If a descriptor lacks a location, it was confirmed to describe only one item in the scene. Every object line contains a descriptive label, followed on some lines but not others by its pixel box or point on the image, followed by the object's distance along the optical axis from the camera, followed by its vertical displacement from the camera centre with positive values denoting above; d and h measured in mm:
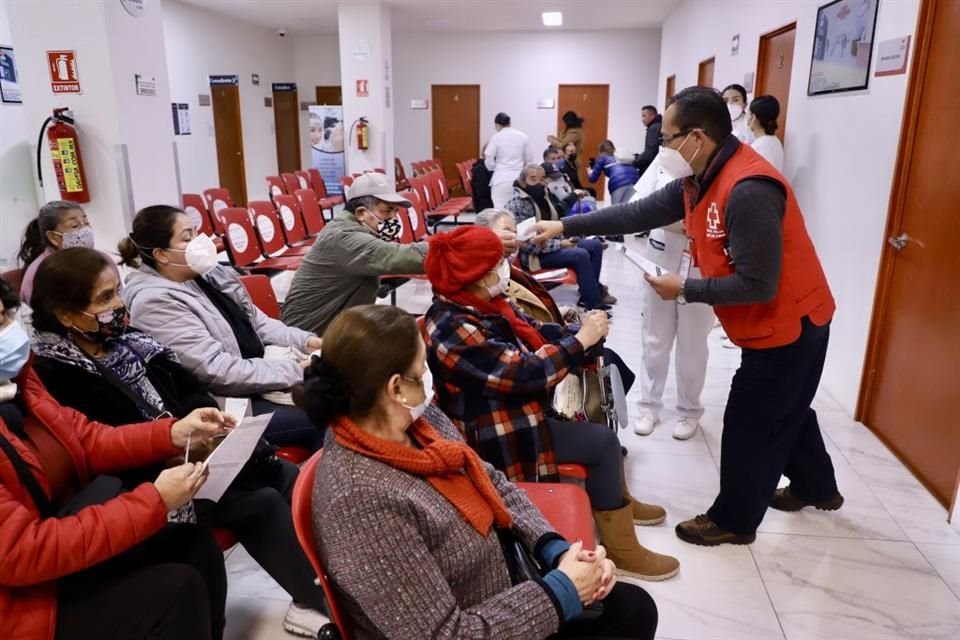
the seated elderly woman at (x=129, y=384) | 1687 -637
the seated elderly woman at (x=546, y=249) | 4691 -755
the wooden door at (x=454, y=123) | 12883 +236
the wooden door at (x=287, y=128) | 12797 +121
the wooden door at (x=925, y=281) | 2646 -581
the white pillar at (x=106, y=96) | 3393 +191
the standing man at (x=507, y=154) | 7725 -204
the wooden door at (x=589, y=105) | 12570 +564
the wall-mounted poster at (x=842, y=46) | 3316 +464
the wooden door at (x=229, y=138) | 10492 -56
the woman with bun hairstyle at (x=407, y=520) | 1077 -629
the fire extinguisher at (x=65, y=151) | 3451 -87
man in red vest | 1932 -443
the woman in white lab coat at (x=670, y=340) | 3092 -911
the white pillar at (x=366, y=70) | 8953 +831
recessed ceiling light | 10273 +1801
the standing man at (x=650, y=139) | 8102 -24
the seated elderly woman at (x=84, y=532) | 1235 -740
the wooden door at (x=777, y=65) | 4641 +508
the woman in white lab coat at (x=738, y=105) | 4719 +220
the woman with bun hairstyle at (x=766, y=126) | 4004 +67
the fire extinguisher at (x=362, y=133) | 9000 +28
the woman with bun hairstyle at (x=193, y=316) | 2107 -557
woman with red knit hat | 1876 -630
